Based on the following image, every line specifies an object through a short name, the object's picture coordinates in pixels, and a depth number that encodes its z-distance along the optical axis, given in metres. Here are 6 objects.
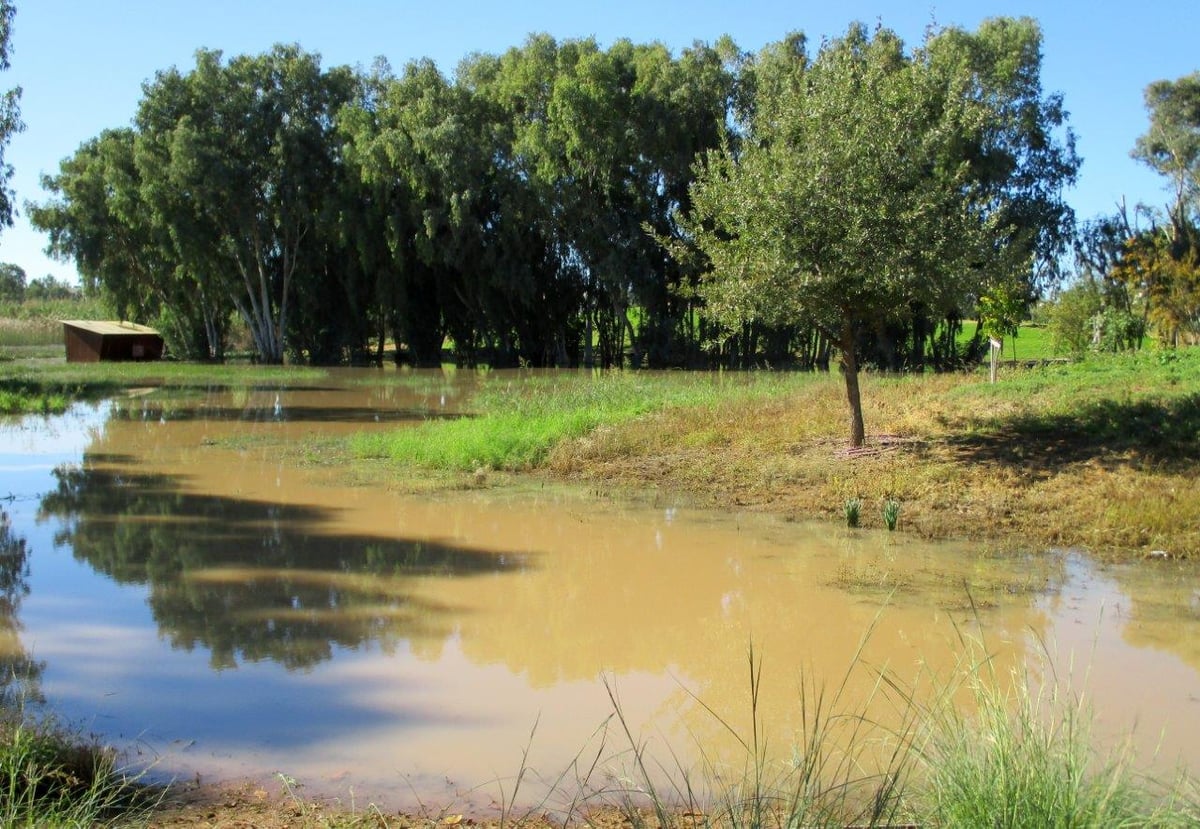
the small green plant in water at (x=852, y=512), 12.09
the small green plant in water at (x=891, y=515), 11.78
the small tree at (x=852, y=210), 13.95
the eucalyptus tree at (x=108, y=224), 47.84
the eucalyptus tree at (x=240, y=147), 45.31
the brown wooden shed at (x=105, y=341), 50.09
